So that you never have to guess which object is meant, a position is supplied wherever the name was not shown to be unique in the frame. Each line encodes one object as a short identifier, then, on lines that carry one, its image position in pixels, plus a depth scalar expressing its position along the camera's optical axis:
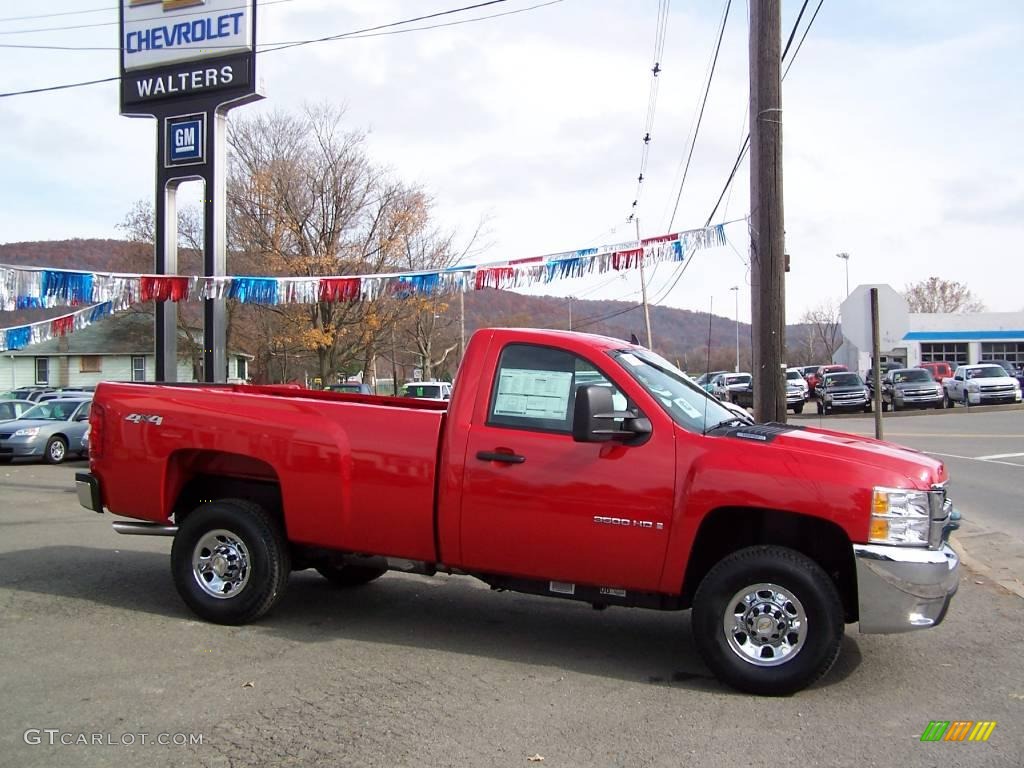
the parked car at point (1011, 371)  43.72
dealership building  63.91
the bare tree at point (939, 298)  99.38
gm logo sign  17.34
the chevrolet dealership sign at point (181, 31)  16.75
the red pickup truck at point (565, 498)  4.91
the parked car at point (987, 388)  36.00
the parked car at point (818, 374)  44.28
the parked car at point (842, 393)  35.12
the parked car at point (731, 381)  40.31
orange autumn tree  32.69
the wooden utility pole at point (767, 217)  9.81
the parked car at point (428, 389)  23.50
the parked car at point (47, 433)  18.84
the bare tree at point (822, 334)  97.65
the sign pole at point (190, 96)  16.83
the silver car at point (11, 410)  21.59
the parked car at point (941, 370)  46.50
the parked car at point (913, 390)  35.53
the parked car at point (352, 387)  25.00
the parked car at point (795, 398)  35.72
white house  55.41
